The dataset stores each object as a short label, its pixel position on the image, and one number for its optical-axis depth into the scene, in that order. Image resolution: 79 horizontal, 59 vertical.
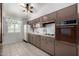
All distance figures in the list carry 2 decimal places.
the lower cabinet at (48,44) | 1.84
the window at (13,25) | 2.67
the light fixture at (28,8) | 2.34
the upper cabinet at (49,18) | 1.87
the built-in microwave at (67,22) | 1.31
